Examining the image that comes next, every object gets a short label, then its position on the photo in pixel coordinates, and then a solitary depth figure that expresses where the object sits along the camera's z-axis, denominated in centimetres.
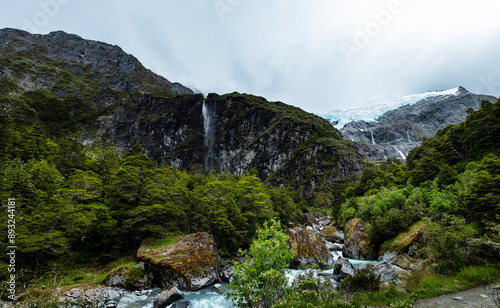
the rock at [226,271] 1627
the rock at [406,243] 1658
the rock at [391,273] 1071
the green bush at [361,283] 998
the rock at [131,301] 1171
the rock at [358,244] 2123
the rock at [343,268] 1480
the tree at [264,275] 699
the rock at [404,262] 1301
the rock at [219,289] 1386
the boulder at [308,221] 5213
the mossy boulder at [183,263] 1425
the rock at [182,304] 1120
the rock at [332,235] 3238
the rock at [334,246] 2680
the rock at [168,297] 1167
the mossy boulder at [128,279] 1412
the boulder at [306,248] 1950
